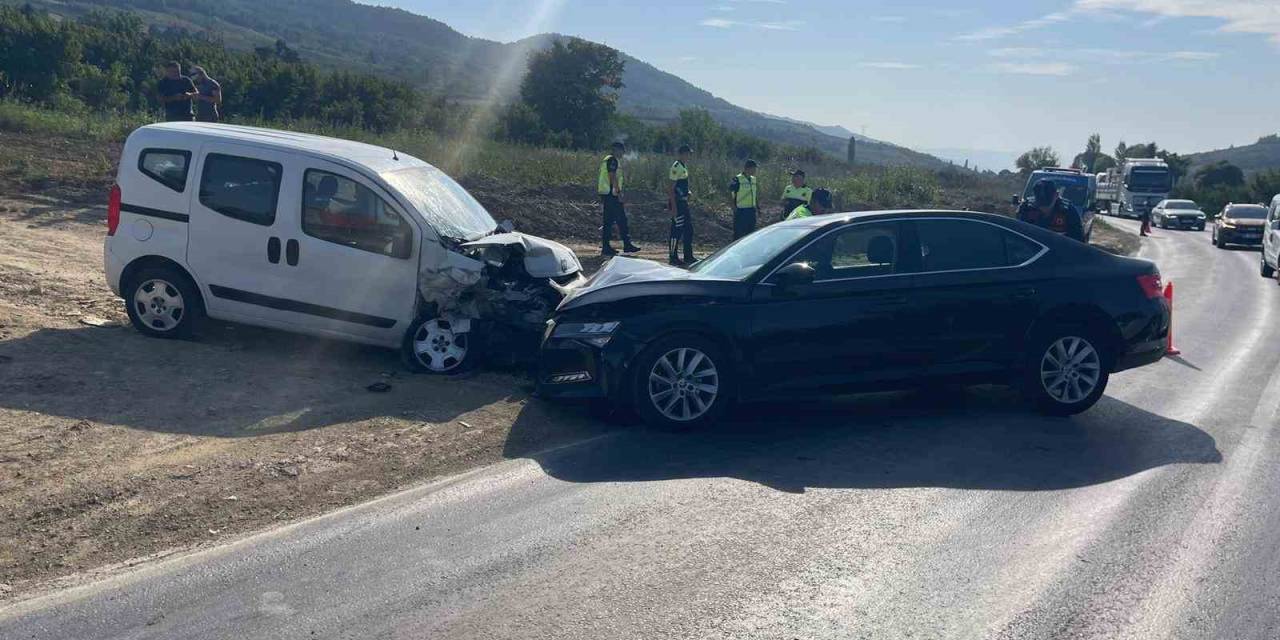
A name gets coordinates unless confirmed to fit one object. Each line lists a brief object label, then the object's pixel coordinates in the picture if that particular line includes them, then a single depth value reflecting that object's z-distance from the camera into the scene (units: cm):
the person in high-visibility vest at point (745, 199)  1802
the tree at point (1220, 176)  8356
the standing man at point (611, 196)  1812
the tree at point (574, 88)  6053
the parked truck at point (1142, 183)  5228
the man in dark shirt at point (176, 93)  1623
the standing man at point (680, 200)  1848
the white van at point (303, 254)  948
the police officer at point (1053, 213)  1201
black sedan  808
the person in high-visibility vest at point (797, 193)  1719
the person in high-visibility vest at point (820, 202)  1355
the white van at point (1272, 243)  2366
